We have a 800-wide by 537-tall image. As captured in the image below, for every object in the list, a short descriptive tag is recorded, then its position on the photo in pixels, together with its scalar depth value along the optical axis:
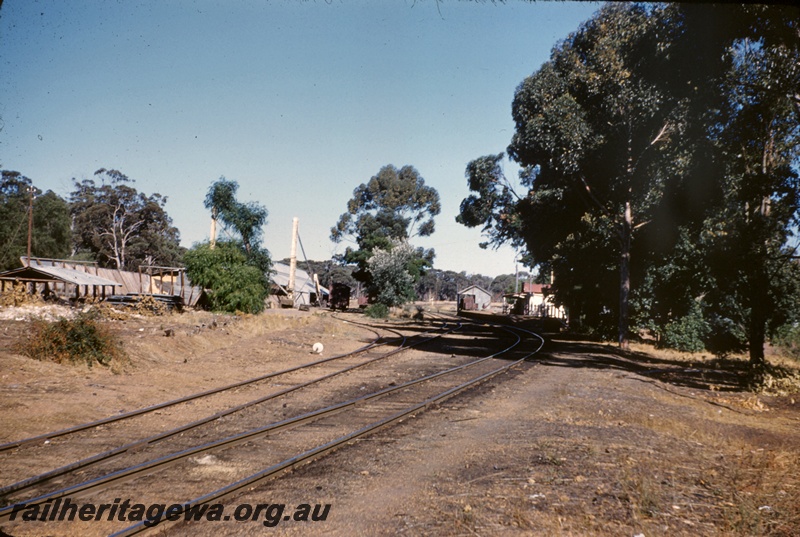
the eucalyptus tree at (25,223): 44.31
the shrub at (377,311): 41.16
